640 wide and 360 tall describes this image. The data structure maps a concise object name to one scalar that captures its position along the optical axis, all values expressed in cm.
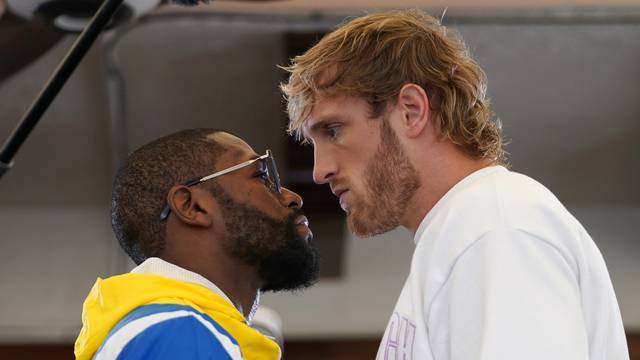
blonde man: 426
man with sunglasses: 441
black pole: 444
